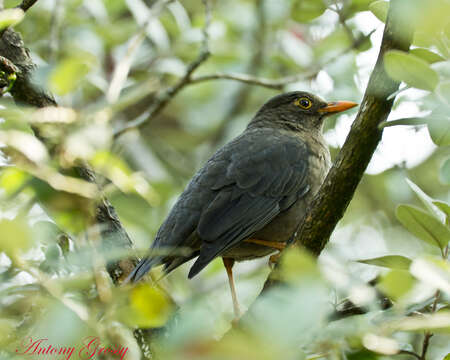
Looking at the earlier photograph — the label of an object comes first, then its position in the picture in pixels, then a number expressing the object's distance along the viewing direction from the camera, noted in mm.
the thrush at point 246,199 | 9320
